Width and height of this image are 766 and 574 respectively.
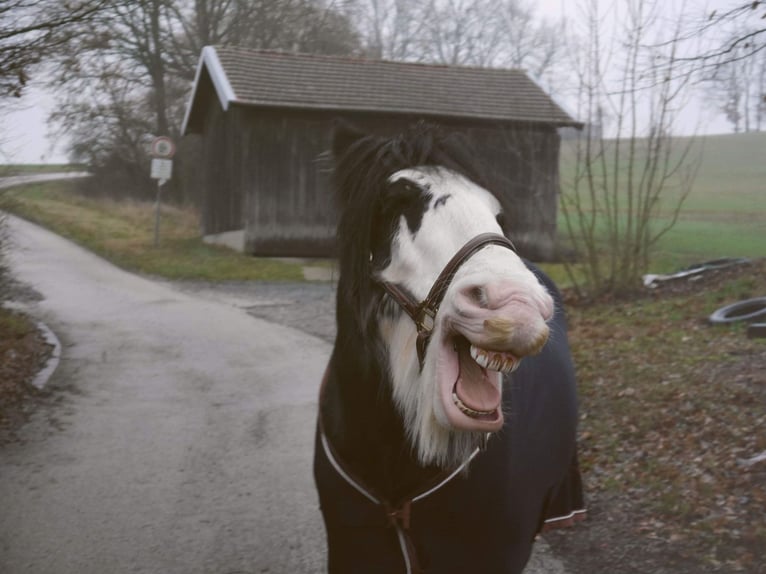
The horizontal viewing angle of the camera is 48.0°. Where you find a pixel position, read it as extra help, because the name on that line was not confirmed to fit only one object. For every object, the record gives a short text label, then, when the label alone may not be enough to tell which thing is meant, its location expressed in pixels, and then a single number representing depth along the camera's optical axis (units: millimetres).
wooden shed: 20688
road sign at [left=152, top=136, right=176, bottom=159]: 22031
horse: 2246
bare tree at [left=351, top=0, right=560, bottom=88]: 43312
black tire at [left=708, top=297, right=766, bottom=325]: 9664
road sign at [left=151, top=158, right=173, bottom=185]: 21641
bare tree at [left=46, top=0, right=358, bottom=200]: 29938
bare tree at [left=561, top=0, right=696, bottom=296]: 10938
